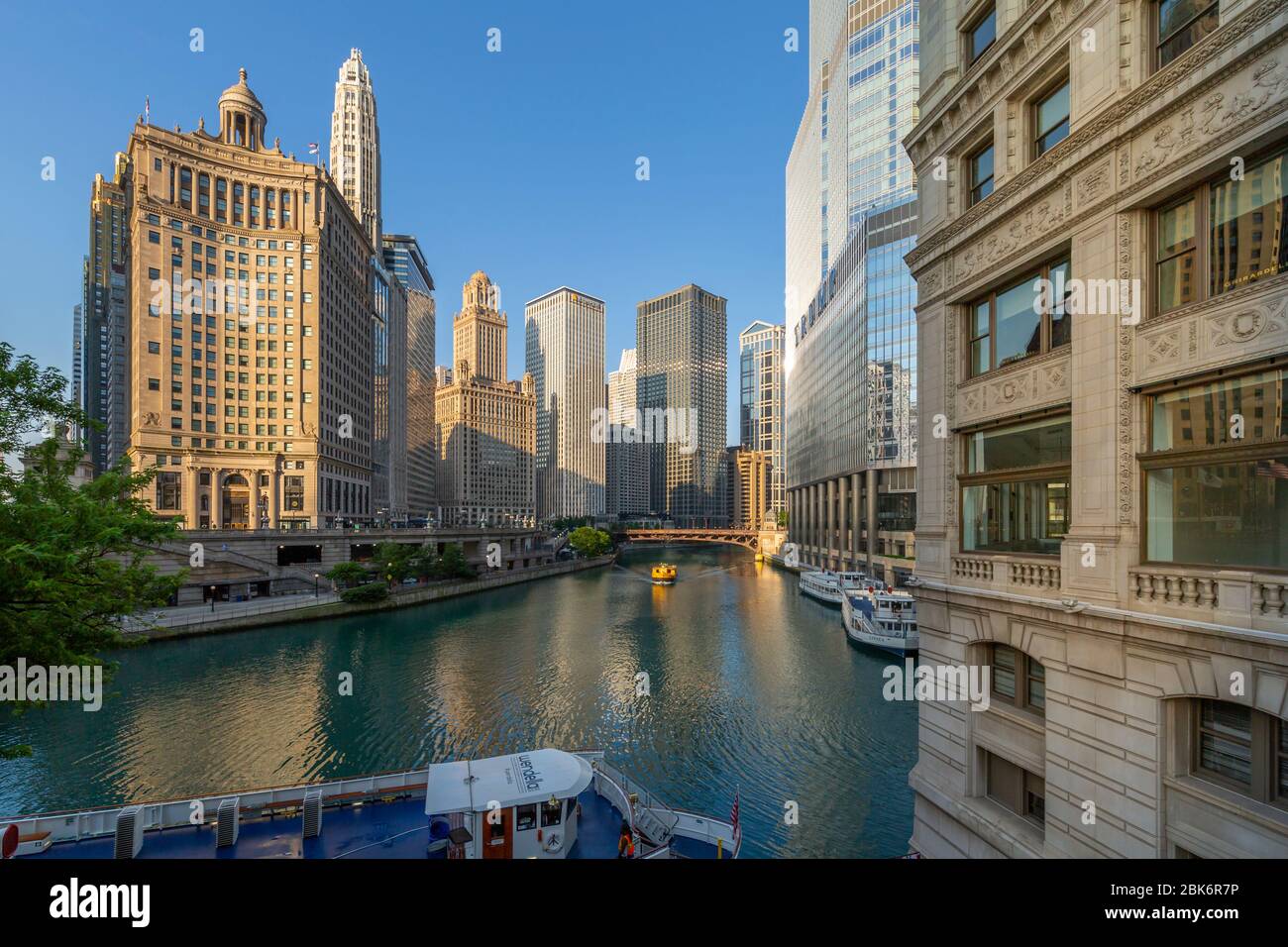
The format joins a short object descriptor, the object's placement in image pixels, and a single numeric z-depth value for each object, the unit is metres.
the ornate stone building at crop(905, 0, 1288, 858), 7.75
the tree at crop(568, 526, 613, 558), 127.88
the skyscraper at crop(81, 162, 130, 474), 113.06
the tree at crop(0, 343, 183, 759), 11.20
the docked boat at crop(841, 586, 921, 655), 46.19
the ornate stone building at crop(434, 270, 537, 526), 192.25
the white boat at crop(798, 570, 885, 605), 69.69
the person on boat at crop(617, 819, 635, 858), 15.13
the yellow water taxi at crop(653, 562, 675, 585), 95.50
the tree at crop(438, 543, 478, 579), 80.44
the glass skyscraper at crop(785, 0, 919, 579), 75.50
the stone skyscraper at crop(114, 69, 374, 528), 78.12
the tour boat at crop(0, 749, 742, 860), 15.11
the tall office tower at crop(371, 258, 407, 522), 133.01
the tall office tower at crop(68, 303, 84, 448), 164.36
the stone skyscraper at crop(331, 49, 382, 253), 146.11
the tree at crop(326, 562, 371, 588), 67.94
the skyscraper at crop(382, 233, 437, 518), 183.00
